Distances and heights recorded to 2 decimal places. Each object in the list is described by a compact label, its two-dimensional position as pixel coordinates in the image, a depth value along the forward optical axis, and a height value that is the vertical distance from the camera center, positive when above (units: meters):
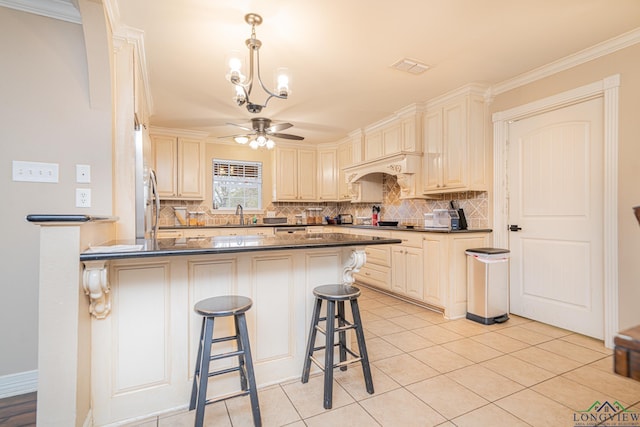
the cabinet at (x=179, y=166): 4.86 +0.79
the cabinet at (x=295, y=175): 5.78 +0.76
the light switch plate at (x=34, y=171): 1.94 +0.28
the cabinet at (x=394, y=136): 4.03 +1.15
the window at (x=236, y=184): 5.59 +0.56
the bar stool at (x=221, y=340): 1.49 -0.72
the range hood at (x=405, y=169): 4.01 +0.62
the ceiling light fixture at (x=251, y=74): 2.02 +0.99
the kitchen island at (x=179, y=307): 1.60 -0.58
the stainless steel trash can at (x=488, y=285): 3.08 -0.77
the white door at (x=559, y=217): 2.67 -0.04
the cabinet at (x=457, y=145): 3.42 +0.81
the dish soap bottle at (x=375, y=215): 5.24 -0.04
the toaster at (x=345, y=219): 6.02 -0.12
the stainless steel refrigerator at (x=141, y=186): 2.23 +0.21
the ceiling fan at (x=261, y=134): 3.88 +1.06
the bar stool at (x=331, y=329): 1.79 -0.76
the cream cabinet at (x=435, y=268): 3.32 -0.64
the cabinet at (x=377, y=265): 4.16 -0.77
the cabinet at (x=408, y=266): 3.62 -0.68
